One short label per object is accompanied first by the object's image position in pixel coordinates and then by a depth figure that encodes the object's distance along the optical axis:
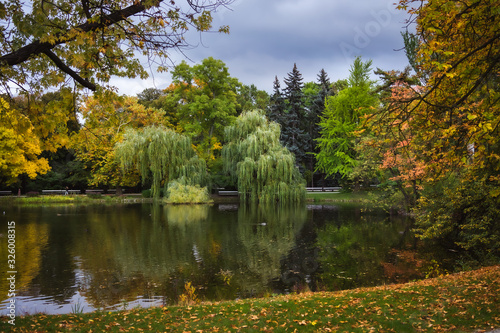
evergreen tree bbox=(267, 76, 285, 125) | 40.78
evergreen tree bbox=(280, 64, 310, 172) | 40.09
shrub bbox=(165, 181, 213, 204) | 28.05
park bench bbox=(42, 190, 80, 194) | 34.91
